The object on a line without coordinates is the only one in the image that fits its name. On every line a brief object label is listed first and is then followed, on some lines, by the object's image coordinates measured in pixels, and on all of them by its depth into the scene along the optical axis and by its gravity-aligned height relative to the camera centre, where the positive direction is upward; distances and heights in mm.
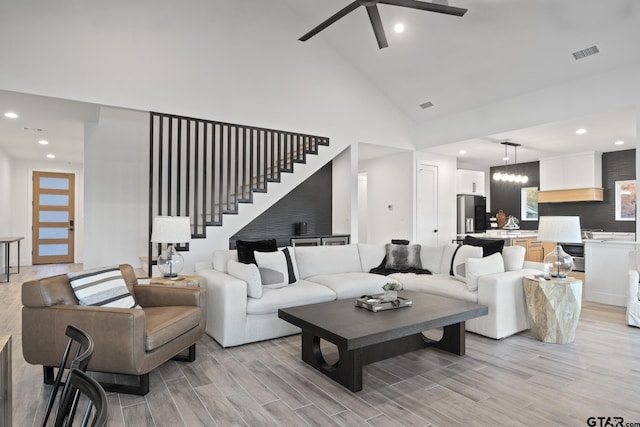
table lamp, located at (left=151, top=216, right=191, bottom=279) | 3631 -150
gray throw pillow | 4988 -488
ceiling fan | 3662 +2171
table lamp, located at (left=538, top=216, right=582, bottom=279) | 3662 -135
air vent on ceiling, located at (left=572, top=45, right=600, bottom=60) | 4616 +2157
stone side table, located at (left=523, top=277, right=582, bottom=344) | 3457 -820
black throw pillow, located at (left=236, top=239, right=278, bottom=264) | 4125 -307
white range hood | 7680 +957
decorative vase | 3201 -650
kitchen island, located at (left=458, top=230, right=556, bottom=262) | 7755 -416
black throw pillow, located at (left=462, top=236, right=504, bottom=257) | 4227 -273
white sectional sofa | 3455 -704
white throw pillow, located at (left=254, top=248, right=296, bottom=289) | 3934 -522
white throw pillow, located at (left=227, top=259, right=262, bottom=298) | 3551 -547
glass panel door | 8930 +87
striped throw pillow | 2615 -495
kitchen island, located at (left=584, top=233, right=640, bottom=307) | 4953 -654
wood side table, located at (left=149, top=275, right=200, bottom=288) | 3519 -583
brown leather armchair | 2357 -738
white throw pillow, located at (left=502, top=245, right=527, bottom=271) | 4160 -407
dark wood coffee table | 2520 -757
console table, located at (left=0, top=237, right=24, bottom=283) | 6521 -446
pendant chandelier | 6953 +1009
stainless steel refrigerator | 8438 +181
